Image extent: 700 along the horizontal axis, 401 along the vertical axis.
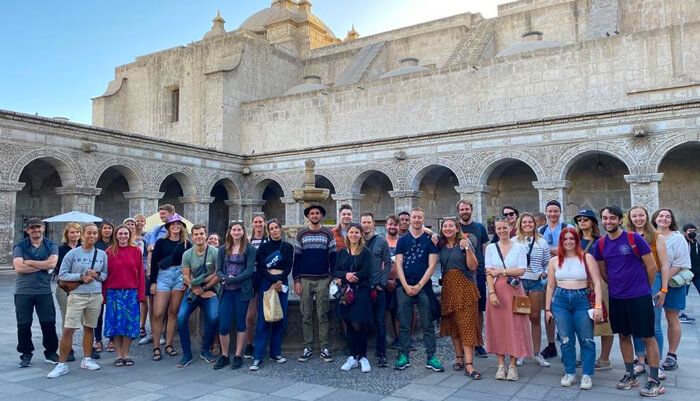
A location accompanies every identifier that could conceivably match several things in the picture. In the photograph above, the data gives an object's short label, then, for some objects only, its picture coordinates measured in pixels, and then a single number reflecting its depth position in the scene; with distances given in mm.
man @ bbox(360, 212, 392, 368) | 4941
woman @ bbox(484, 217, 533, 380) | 4500
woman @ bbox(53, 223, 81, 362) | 5395
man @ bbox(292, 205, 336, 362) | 5176
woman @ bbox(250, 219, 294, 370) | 5121
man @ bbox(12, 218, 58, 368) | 4945
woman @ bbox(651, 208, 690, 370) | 4617
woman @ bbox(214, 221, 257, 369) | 5062
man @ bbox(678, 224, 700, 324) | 5906
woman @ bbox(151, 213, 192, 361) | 5477
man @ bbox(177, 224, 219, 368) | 5238
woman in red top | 5145
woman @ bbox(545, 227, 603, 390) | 4219
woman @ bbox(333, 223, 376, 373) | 4914
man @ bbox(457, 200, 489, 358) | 5371
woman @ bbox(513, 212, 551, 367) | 5043
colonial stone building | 13195
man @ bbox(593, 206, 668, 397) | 4078
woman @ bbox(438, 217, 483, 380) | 4688
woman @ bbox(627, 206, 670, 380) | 4457
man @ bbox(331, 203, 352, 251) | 5570
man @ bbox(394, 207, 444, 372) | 4879
